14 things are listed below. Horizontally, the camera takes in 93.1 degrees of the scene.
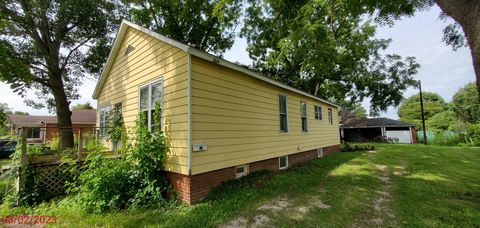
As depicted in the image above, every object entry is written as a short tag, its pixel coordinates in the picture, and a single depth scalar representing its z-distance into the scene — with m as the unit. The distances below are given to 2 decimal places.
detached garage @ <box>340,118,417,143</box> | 28.48
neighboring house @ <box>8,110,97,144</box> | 25.81
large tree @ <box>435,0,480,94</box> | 3.40
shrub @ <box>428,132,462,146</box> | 23.14
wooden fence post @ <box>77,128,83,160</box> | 6.80
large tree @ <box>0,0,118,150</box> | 12.62
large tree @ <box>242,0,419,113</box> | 20.34
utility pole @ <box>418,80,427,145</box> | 22.88
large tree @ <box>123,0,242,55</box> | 17.38
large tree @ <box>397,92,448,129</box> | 50.69
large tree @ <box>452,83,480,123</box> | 44.35
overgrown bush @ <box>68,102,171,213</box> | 5.37
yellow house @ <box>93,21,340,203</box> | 5.51
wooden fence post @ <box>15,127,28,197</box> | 6.10
